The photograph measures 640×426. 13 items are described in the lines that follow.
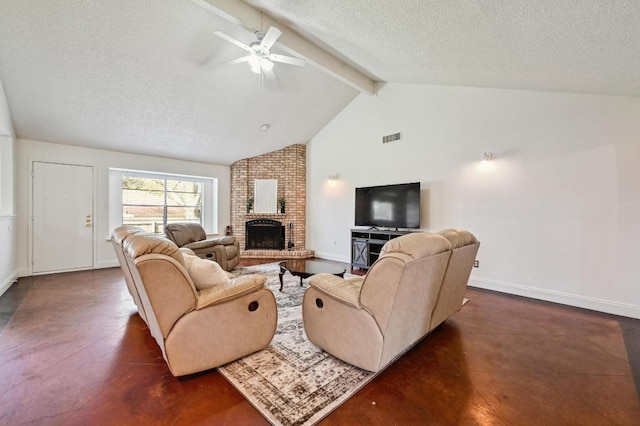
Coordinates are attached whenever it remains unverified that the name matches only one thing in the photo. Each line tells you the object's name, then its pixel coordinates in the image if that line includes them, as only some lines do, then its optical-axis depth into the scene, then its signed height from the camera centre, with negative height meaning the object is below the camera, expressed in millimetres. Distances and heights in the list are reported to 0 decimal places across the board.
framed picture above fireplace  7145 +480
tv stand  5043 -609
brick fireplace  7062 +610
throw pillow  2031 -457
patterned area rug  1567 -1131
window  5809 +306
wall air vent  5270 +1458
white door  4805 -82
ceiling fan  2912 +1884
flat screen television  4801 +117
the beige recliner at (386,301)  1735 -637
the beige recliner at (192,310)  1679 -671
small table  3545 -785
